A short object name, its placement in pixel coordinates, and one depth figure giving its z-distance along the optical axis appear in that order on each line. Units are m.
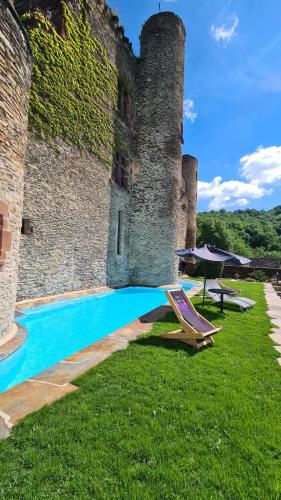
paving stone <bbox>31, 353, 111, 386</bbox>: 3.72
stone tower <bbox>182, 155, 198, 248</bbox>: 27.25
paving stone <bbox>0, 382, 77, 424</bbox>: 2.96
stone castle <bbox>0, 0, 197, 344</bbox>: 5.66
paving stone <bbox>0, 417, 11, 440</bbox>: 2.57
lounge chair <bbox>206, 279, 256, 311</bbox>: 9.03
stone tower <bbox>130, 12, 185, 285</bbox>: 16.56
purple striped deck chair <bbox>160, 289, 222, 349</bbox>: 5.08
